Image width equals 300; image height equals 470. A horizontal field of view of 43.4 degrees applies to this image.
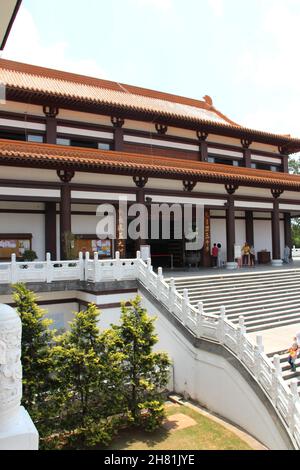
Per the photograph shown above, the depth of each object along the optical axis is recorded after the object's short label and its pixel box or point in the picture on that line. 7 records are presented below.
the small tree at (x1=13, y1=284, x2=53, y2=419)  7.02
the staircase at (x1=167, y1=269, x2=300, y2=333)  11.31
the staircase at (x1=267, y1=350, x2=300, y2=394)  8.23
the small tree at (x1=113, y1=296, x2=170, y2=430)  7.95
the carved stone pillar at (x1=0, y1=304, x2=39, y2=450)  3.19
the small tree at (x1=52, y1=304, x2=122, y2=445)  7.24
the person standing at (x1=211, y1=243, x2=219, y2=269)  18.36
